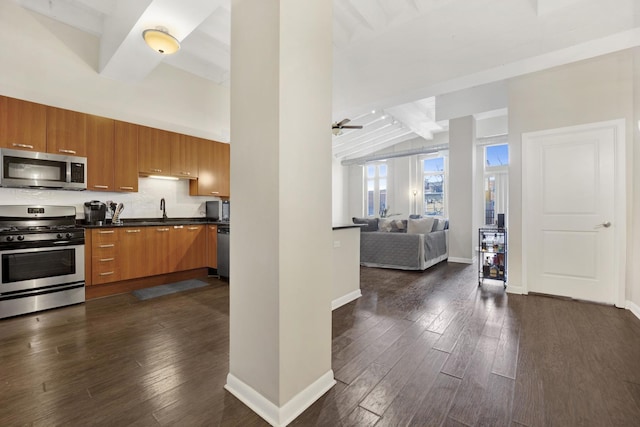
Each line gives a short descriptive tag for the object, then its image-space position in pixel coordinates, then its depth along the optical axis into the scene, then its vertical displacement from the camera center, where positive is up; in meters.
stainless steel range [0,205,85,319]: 2.84 -0.50
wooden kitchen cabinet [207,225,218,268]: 4.56 -0.50
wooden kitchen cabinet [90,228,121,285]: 3.40 -0.54
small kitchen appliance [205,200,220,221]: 4.85 +0.04
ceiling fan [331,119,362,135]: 4.26 +1.32
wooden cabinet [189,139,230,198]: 4.74 +0.74
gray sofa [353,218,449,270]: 5.01 -0.72
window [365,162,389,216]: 11.41 +1.03
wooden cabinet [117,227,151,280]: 3.61 -0.53
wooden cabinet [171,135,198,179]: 4.37 +0.90
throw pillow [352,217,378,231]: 7.27 -0.31
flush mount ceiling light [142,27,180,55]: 2.78 +1.75
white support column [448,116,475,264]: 6.04 +0.54
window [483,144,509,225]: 8.50 +0.96
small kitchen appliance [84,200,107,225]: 3.67 +0.01
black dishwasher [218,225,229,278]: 4.27 -0.60
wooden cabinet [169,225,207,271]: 4.13 -0.53
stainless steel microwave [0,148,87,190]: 2.97 +0.49
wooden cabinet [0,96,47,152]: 2.96 +0.98
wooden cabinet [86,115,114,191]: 3.56 +0.78
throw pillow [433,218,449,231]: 6.49 -0.32
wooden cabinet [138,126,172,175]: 4.02 +0.93
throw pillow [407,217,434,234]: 6.07 -0.31
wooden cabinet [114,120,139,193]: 3.79 +0.78
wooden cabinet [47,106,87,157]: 3.26 +0.98
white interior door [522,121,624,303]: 3.23 +0.00
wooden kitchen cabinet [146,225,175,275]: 3.88 -0.52
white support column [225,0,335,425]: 1.44 +0.04
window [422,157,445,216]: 10.10 +0.97
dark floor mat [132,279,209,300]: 3.61 -1.06
